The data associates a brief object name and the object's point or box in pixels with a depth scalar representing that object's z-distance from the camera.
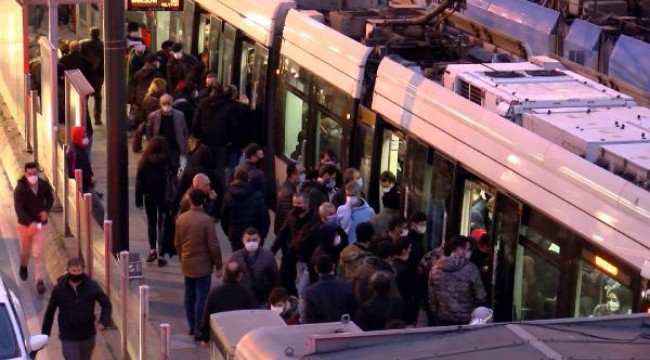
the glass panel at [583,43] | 22.16
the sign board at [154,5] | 19.94
